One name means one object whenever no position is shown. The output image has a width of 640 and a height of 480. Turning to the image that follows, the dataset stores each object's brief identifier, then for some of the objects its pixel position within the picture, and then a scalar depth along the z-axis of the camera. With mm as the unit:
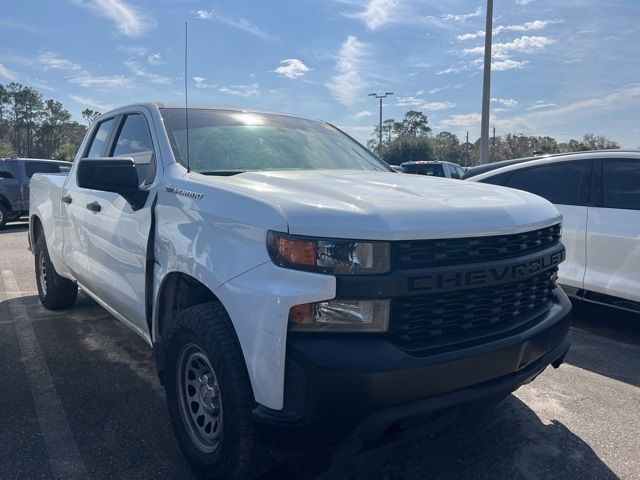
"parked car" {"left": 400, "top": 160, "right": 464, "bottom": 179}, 18250
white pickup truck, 2016
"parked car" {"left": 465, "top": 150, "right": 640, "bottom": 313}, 4547
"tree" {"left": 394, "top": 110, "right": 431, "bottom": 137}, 87688
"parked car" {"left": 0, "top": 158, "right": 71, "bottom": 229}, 14438
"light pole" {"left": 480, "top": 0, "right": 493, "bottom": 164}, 13406
